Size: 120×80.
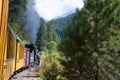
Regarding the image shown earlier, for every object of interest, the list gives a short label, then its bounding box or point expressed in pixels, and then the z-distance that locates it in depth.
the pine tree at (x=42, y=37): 119.75
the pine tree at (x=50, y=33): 122.50
